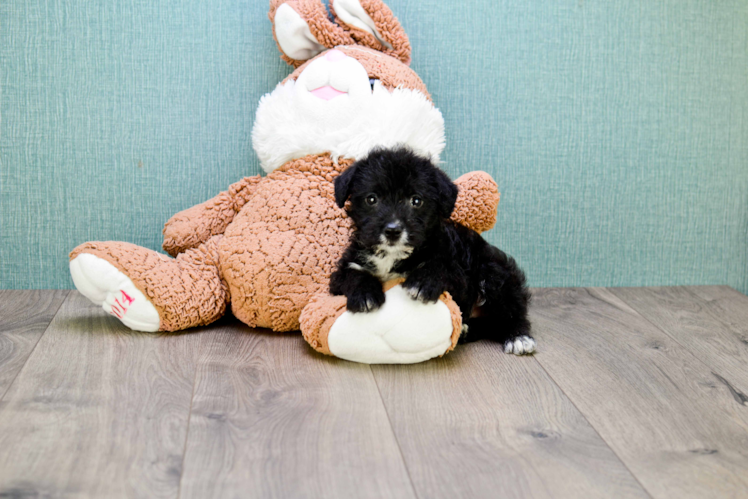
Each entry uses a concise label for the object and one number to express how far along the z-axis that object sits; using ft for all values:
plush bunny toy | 6.68
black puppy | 5.65
